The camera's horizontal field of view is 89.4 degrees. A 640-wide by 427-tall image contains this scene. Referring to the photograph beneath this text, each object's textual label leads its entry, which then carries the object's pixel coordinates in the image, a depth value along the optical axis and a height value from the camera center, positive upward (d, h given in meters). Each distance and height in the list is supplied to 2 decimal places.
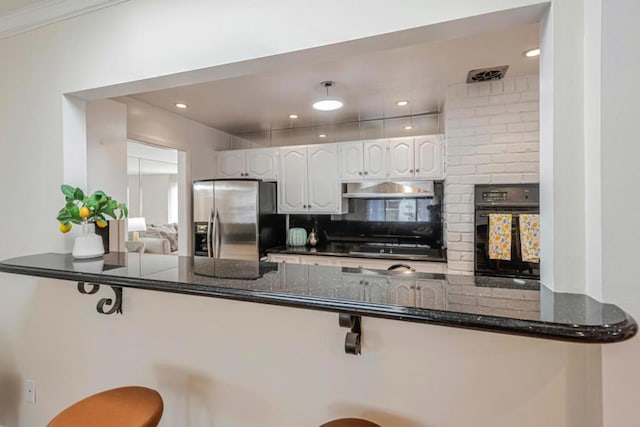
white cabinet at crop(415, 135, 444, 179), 3.32 +0.54
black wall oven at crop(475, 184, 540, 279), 2.48 -0.06
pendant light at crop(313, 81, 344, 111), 2.68 +0.89
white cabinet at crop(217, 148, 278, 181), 4.04 +0.60
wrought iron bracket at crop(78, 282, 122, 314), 1.54 -0.43
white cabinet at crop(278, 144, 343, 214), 3.78 +0.36
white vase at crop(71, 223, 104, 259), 1.61 -0.17
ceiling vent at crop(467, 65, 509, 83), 2.58 +1.12
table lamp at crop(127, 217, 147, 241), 6.10 -0.27
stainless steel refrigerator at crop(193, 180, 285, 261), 3.66 -0.07
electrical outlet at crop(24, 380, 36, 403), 1.85 -1.03
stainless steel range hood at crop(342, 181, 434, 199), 3.63 +0.23
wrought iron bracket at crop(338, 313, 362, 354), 1.03 -0.41
